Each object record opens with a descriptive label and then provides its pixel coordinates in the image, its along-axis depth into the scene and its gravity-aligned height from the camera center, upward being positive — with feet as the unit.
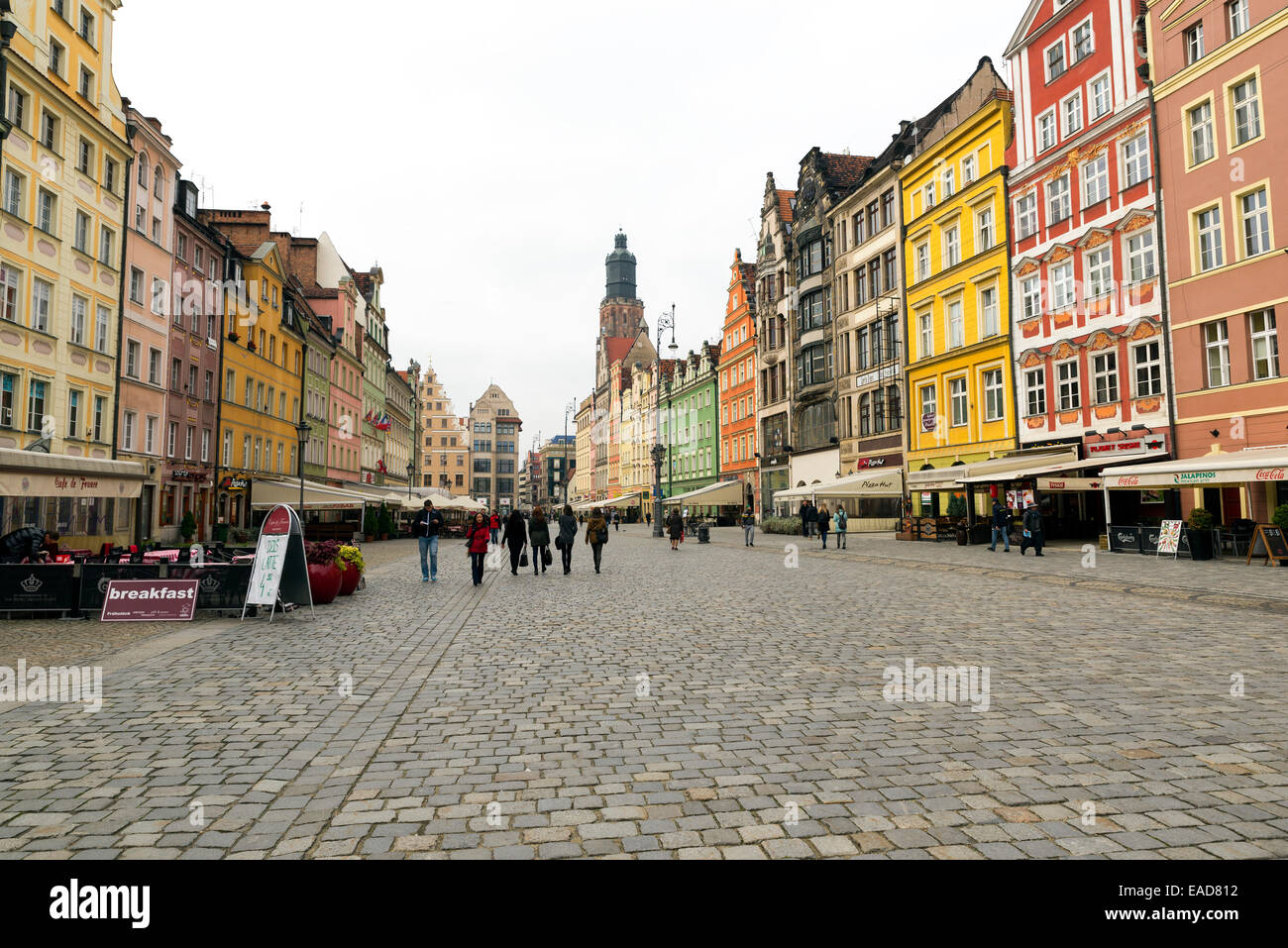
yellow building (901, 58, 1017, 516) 104.83 +32.35
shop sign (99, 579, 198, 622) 37.52 -3.48
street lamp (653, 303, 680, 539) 139.85 +7.62
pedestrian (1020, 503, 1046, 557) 72.84 -1.08
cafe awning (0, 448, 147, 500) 38.86 +2.86
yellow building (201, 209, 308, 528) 122.72 +27.06
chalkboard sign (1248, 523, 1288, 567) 55.83 -2.09
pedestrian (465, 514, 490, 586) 55.72 -1.24
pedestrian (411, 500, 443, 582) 57.82 -0.80
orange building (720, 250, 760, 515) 189.88 +33.96
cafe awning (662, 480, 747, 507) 159.22 +5.54
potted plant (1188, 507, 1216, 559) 63.21 -2.04
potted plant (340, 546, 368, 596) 47.52 -2.58
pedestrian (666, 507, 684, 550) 104.06 -0.82
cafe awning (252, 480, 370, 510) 102.17 +4.19
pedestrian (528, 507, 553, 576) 64.95 -1.02
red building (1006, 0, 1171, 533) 82.69 +30.98
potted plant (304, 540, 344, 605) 43.73 -2.58
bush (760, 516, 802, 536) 139.64 -0.84
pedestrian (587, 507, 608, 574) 66.08 -0.86
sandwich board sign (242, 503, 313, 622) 38.01 -1.86
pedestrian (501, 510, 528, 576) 63.36 -0.91
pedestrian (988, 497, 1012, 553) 80.18 -0.46
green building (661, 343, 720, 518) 224.53 +29.89
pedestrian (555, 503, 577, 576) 66.28 -1.15
